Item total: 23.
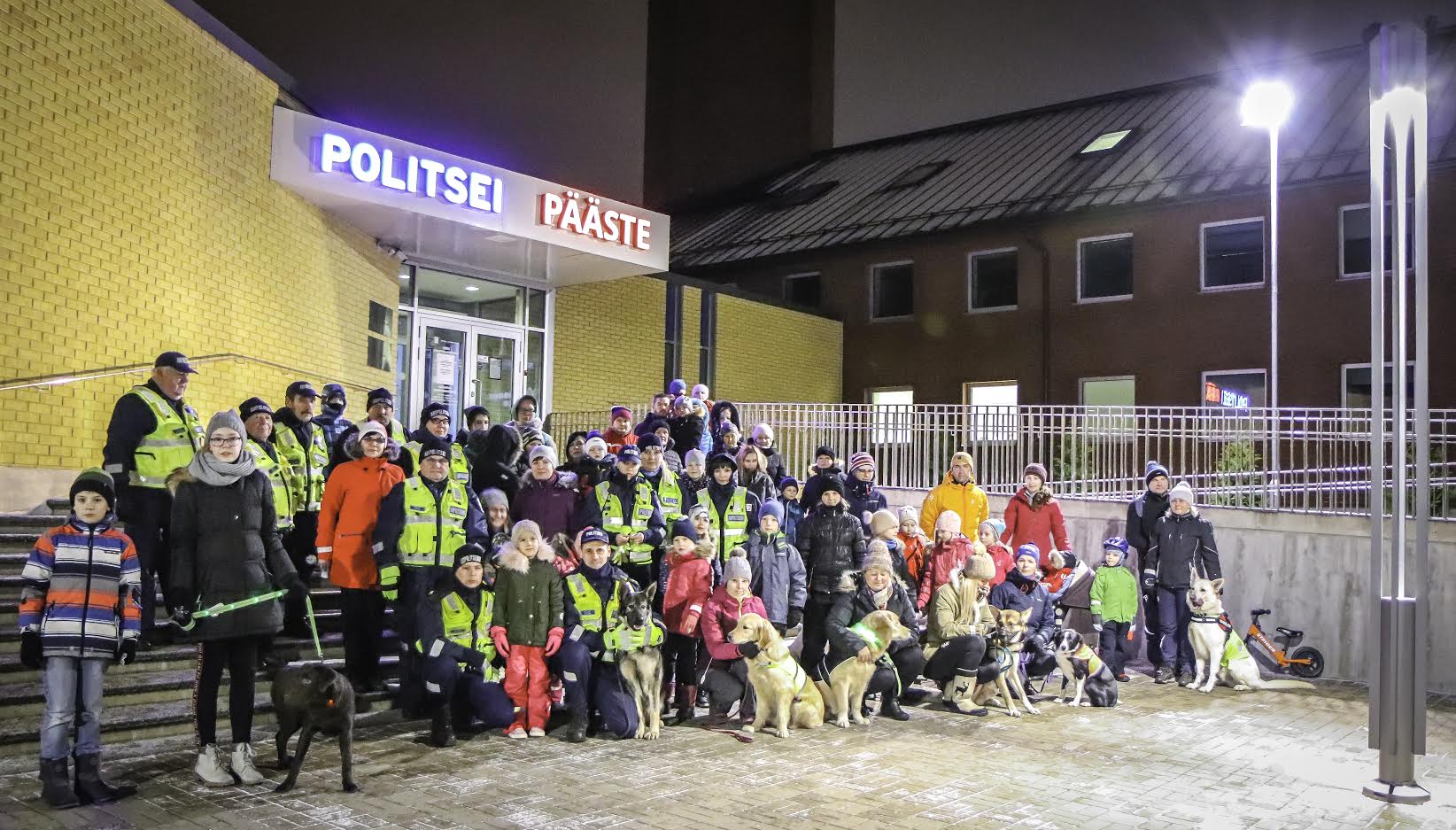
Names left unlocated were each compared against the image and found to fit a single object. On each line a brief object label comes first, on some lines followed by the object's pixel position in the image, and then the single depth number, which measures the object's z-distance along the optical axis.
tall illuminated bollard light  6.59
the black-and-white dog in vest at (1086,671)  9.80
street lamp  16.58
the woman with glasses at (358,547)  8.20
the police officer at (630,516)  9.39
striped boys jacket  5.77
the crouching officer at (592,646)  7.91
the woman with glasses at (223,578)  6.21
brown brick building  21.03
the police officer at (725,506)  9.75
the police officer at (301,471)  8.73
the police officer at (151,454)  7.20
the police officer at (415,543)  7.90
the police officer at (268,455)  8.22
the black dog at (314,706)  6.14
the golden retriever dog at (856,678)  8.68
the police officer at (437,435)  8.70
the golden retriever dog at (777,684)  8.23
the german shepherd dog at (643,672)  8.01
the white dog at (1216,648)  11.02
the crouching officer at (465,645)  7.74
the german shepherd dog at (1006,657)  9.43
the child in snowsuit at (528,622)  7.97
